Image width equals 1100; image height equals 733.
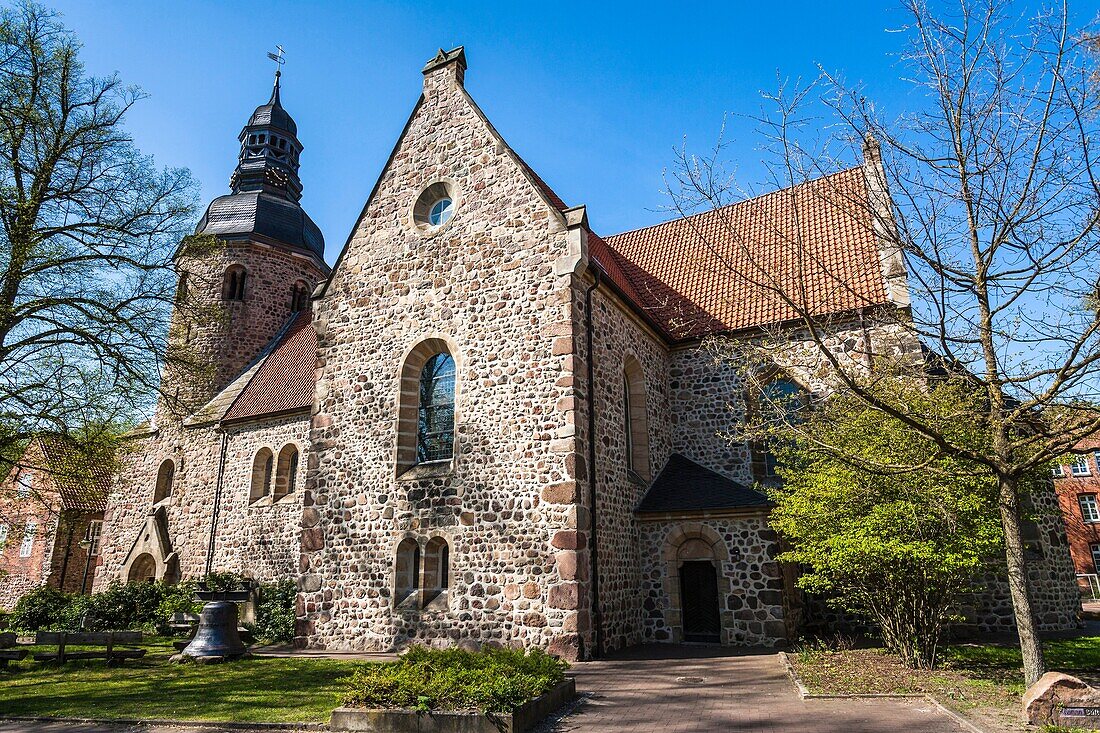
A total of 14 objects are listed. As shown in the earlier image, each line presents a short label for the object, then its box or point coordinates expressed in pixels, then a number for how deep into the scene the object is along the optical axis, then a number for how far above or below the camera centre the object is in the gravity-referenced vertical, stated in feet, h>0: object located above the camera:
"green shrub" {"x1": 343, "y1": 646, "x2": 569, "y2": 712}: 21.83 -3.76
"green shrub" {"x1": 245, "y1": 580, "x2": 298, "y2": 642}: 50.88 -3.11
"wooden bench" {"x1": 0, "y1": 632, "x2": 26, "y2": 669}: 38.65 -4.43
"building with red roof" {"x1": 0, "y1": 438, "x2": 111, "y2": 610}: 86.07 +2.66
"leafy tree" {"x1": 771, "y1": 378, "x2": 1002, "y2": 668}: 30.07 +1.93
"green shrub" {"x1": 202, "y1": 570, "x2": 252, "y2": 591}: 55.77 -0.77
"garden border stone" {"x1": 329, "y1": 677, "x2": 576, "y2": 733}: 20.84 -4.69
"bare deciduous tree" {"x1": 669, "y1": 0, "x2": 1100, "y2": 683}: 22.65 +8.05
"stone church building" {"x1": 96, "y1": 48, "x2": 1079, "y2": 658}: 39.09 +8.95
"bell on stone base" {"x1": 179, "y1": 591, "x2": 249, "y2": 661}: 38.34 -3.59
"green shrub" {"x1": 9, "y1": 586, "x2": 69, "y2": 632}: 64.64 -3.25
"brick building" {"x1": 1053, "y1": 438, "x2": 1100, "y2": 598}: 113.70 +8.63
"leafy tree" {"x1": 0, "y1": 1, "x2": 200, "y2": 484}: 37.86 +18.20
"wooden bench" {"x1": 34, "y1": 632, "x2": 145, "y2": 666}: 38.91 -4.08
